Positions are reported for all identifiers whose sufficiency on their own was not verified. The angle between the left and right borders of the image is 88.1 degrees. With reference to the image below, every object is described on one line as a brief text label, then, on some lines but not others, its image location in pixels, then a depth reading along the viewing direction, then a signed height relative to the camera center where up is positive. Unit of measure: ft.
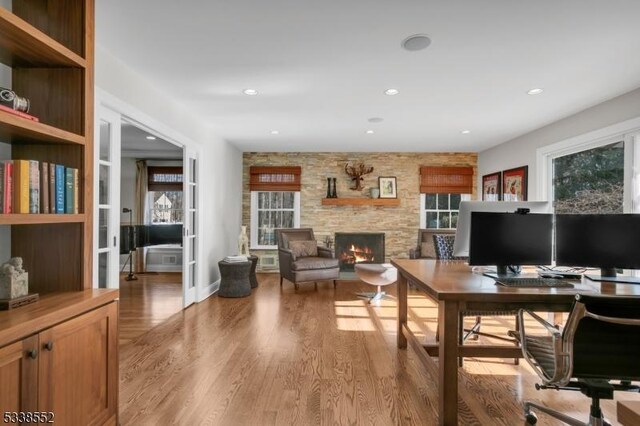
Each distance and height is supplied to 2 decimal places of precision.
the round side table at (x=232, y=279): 15.52 -3.22
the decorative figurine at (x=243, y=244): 17.33 -1.71
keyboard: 6.40 -1.36
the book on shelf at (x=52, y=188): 5.29 +0.35
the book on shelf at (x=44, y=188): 5.15 +0.34
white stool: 14.67 -2.74
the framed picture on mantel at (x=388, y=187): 21.67 +1.70
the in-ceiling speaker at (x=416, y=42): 7.61 +4.04
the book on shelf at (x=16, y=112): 4.52 +1.37
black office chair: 4.61 -1.97
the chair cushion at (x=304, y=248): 18.62 -2.05
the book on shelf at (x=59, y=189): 5.38 +0.34
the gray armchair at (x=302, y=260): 17.11 -2.56
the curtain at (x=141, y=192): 22.04 +1.24
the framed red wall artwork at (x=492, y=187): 19.18 +1.62
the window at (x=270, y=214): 22.11 -0.15
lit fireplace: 21.53 -2.32
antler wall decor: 21.47 +2.64
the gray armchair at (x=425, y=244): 18.66 -1.80
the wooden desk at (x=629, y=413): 2.24 -1.37
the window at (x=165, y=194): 22.29 +1.16
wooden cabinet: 3.97 -2.20
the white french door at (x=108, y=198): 8.58 +0.35
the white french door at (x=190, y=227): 13.60 -0.70
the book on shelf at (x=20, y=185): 4.78 +0.35
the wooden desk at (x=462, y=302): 5.74 -1.56
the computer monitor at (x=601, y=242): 6.98 -0.59
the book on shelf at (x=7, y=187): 4.66 +0.32
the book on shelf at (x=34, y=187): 4.96 +0.35
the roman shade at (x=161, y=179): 22.29 +2.14
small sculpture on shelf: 4.77 -1.04
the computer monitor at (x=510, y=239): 7.24 -0.56
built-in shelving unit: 4.89 +0.25
